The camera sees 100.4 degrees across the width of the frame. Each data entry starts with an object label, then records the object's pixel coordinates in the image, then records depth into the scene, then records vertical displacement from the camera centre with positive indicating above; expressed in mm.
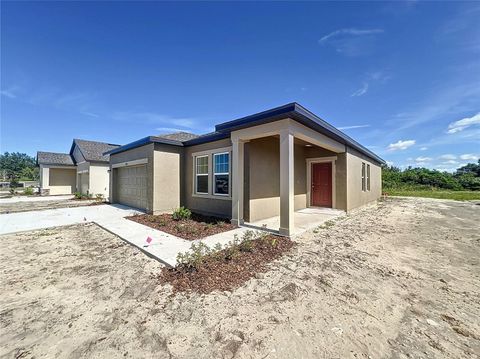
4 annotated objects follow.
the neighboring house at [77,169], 18250 +1168
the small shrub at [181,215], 7930 -1352
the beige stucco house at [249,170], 5930 +529
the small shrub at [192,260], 3684 -1513
